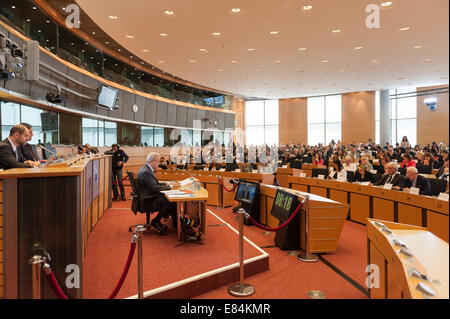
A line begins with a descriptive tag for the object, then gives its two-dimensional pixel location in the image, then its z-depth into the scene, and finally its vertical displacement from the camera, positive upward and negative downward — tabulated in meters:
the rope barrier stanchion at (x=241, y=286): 3.21 -1.43
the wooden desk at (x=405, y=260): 1.61 -0.66
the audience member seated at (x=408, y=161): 6.29 -0.13
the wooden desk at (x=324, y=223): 4.40 -1.00
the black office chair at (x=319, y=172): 7.81 -0.45
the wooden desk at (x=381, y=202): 4.35 -0.84
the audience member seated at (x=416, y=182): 4.83 -0.45
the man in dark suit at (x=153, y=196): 4.99 -0.69
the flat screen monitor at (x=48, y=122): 9.22 +1.04
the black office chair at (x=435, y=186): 4.46 -0.47
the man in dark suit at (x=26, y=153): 4.36 +0.03
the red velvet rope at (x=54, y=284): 1.97 -0.84
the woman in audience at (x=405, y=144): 9.25 +0.39
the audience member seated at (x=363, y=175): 6.62 -0.44
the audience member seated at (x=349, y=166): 8.36 -0.31
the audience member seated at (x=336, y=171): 7.25 -0.40
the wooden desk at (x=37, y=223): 2.44 -0.56
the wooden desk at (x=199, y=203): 4.37 -0.78
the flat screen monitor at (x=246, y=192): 6.15 -0.79
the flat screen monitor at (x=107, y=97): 11.02 +2.21
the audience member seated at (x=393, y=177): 5.59 -0.42
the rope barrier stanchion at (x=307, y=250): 4.18 -1.33
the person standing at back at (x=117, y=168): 8.23 -0.35
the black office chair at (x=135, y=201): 5.21 -0.79
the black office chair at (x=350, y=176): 6.81 -0.49
